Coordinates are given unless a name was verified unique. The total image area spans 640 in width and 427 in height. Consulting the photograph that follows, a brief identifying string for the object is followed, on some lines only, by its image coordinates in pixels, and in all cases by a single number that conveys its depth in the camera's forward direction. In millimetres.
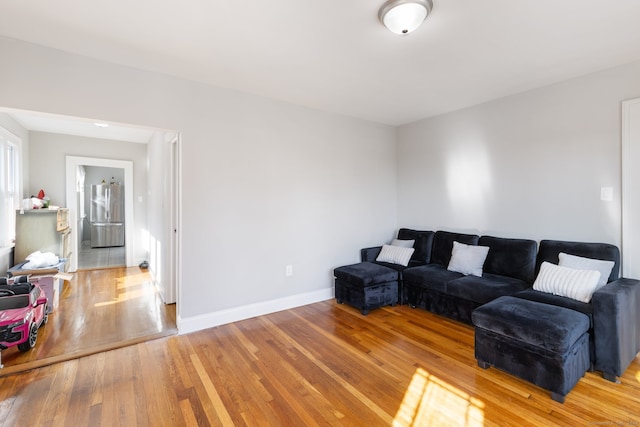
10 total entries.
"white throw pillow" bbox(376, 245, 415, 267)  3826
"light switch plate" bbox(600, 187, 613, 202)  2670
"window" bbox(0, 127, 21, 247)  3625
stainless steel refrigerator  7930
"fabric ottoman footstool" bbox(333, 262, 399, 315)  3350
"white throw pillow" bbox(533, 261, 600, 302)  2328
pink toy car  2270
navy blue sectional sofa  2096
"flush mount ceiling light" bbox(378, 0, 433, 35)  1712
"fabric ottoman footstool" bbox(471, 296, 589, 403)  1882
